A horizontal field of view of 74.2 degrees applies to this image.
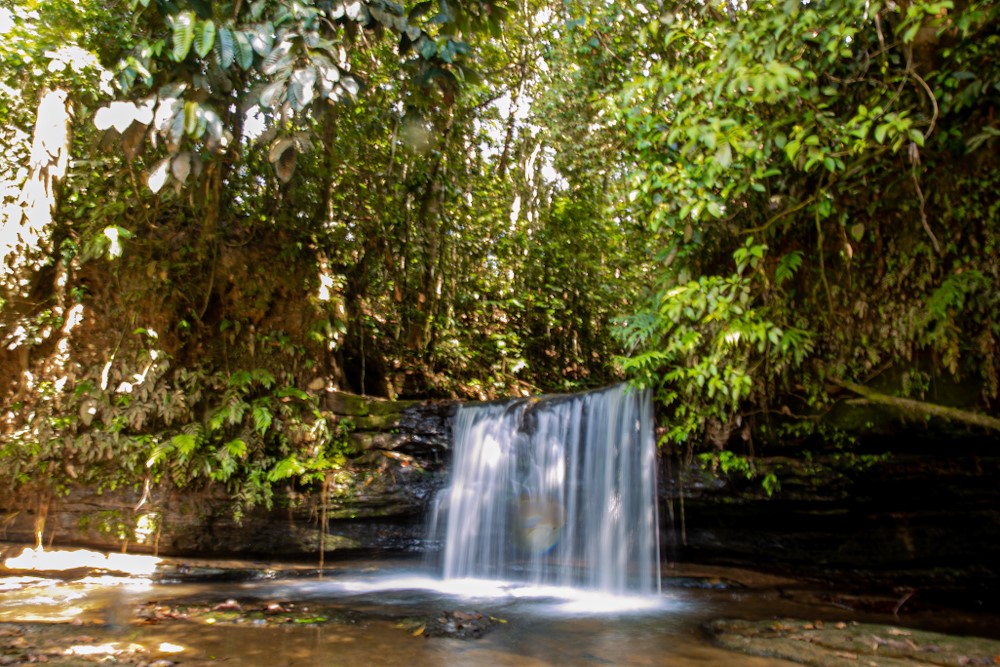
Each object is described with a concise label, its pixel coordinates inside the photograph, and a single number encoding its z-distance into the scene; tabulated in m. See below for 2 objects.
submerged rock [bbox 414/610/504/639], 4.66
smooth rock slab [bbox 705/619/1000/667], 3.99
